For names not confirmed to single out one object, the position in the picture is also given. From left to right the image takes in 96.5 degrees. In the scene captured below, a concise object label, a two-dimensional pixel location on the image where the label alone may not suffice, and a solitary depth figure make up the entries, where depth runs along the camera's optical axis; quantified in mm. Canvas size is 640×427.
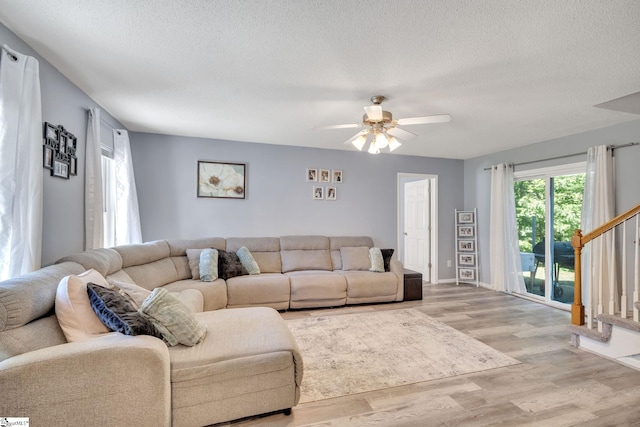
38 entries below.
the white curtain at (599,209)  3246
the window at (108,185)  3156
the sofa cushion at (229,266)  3727
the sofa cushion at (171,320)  1706
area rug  2150
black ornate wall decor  2123
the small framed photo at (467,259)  5254
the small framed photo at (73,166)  2447
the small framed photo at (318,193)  4805
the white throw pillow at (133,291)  2019
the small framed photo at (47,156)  2090
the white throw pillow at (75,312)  1523
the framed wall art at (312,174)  4773
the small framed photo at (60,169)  2215
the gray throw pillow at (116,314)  1545
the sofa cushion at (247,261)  3965
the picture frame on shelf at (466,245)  5266
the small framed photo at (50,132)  2113
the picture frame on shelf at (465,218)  5273
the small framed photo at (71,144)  2406
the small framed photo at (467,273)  5254
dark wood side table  4285
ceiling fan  2410
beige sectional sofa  1218
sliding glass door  3947
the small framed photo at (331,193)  4879
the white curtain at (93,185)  2668
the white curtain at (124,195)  3445
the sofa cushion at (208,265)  3525
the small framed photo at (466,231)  5277
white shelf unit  5250
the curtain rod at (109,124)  3093
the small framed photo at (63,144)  2285
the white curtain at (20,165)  1692
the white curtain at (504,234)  4590
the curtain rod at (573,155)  3252
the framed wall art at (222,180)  4320
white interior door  5555
